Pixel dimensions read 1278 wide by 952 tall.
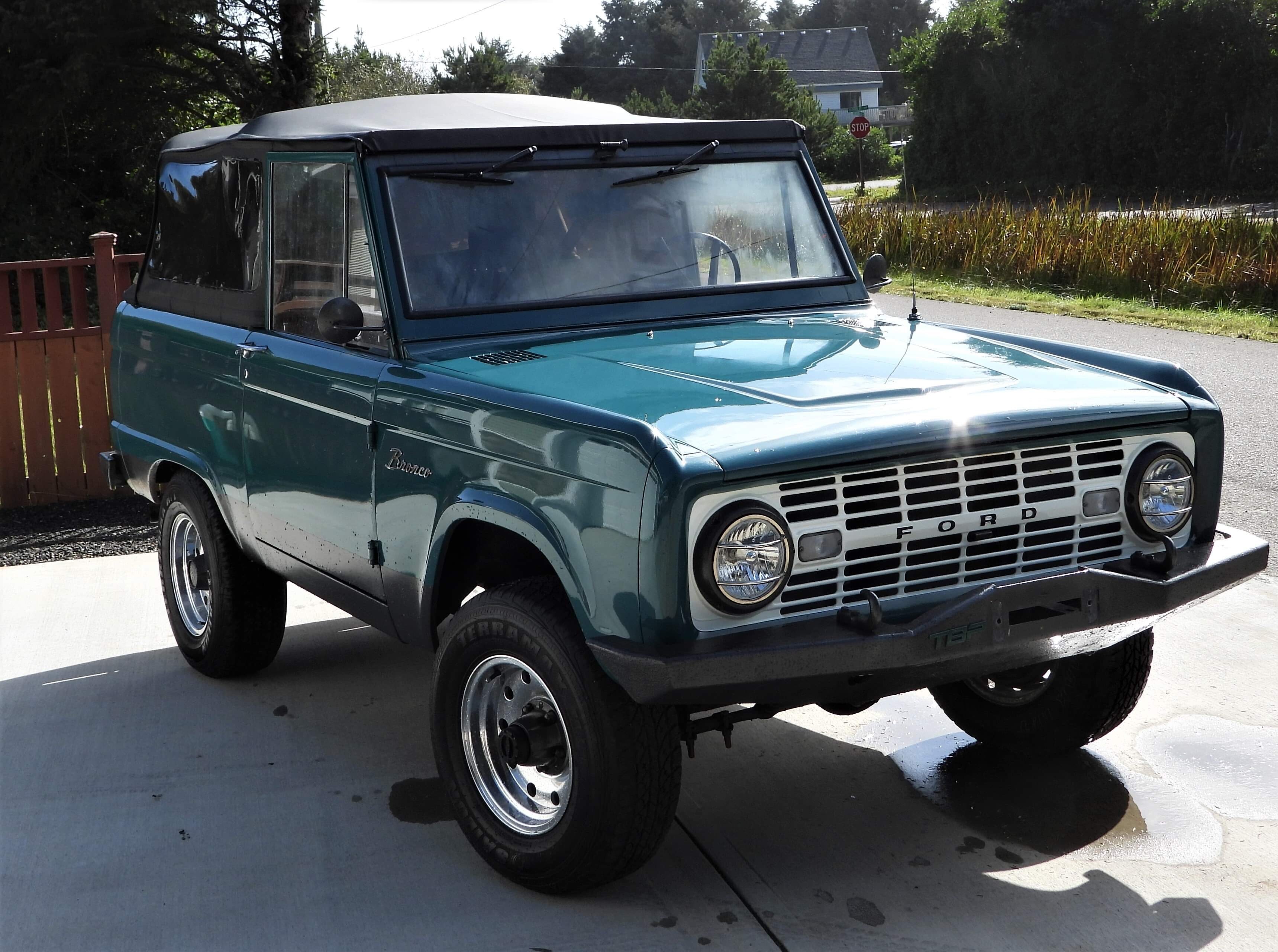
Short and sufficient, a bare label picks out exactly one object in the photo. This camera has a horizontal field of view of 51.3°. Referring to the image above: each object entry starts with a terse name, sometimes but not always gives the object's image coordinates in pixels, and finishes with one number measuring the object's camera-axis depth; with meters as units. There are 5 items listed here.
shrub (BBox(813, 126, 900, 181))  52.16
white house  83.25
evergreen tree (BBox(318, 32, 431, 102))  18.23
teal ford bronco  2.98
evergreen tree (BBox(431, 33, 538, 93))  39.41
